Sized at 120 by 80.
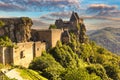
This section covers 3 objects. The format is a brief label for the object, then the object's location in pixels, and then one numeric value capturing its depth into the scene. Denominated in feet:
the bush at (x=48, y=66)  161.21
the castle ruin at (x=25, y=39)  156.94
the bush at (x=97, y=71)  188.19
